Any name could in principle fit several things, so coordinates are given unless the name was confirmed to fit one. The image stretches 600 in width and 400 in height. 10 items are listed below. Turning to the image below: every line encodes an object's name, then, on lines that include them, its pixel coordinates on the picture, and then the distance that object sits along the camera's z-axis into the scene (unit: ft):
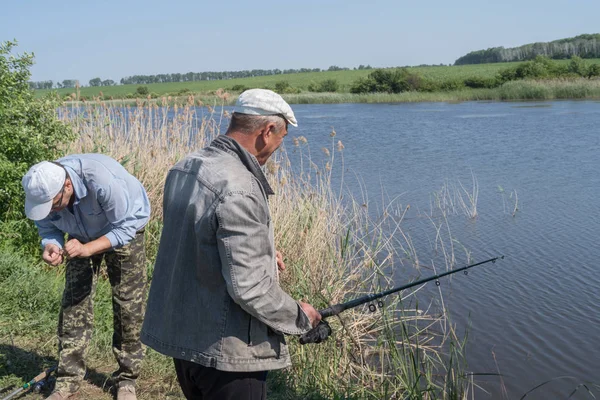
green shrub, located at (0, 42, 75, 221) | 19.13
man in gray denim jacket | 6.97
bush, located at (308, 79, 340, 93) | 180.55
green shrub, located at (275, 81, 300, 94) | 164.28
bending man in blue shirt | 11.25
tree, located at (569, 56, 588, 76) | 152.31
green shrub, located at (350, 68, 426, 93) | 157.69
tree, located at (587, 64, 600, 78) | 147.73
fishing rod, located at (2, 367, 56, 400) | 12.66
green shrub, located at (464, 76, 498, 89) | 156.46
